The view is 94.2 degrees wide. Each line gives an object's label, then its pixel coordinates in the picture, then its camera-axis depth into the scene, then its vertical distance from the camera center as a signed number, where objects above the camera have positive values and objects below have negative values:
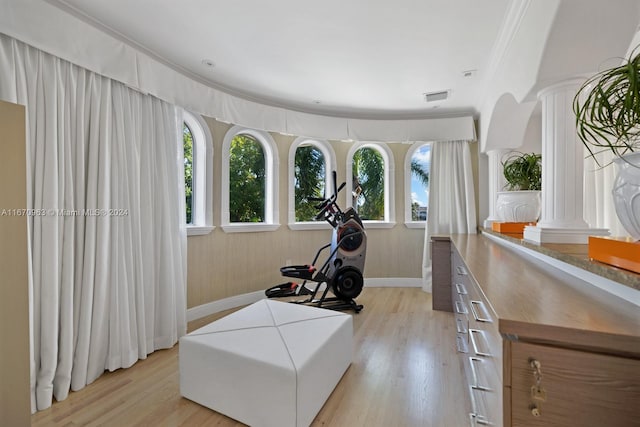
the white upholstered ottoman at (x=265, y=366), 1.49 -0.83
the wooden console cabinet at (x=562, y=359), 0.64 -0.34
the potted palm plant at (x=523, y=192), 2.32 +0.15
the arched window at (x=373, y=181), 4.56 +0.50
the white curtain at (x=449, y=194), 4.04 +0.24
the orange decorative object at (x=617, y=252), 0.82 -0.13
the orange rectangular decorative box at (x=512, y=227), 2.35 -0.13
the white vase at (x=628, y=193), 0.82 +0.05
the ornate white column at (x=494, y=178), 3.18 +0.37
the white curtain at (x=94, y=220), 1.76 -0.04
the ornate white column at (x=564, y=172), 1.53 +0.21
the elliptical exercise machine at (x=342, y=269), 3.31 -0.63
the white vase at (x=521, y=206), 2.31 +0.04
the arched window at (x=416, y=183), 4.50 +0.45
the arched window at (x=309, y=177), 4.29 +0.54
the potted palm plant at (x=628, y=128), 0.81 +0.25
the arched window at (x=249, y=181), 3.51 +0.42
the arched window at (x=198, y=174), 3.28 +0.45
